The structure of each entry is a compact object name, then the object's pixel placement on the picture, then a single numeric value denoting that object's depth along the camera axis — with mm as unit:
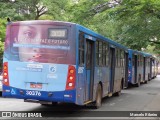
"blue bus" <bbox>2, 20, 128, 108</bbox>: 10664
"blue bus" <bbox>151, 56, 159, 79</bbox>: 40706
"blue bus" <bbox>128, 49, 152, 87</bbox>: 25953
